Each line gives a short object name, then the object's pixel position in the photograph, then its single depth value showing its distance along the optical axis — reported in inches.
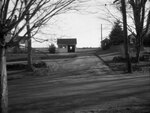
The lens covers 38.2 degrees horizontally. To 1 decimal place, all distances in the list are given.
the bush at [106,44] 1947.3
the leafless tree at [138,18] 948.3
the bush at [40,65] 987.3
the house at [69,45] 2217.0
